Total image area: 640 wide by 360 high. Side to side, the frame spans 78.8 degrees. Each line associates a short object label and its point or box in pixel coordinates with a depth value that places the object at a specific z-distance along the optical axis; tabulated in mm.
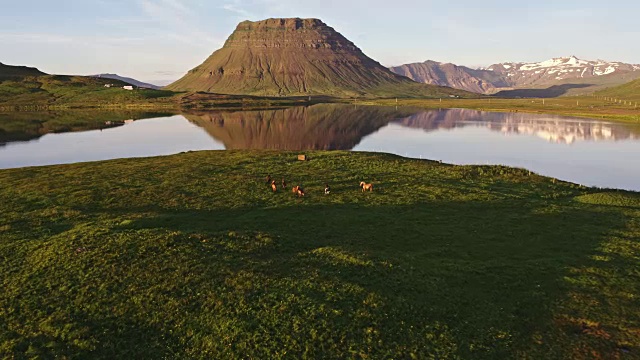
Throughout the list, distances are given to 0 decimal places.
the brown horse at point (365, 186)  44969
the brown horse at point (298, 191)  42831
